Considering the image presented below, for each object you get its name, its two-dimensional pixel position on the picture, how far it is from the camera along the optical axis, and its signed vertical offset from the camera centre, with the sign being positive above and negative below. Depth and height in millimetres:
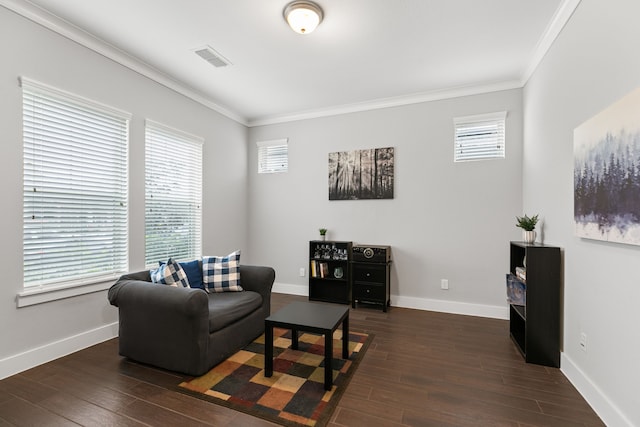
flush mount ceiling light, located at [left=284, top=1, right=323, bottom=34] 2369 +1610
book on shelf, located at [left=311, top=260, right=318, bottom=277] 4426 -852
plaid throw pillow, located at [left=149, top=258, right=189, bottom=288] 2704 -609
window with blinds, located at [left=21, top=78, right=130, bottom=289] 2488 +192
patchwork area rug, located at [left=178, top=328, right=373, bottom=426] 1925 -1303
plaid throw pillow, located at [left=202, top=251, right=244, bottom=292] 3166 -687
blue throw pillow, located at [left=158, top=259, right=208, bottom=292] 3096 -669
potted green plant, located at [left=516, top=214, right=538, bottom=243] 2881 -153
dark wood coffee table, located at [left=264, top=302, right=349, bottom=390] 2154 -883
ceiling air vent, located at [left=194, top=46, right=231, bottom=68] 3063 +1660
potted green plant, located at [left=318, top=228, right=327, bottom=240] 4516 -332
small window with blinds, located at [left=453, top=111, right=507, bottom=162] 3789 +994
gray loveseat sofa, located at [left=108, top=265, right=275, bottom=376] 2285 -951
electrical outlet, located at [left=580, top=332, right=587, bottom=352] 2146 -940
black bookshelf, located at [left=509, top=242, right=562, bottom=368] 2531 -798
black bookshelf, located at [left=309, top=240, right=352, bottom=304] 4328 -891
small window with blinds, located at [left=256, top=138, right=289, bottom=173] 5022 +955
